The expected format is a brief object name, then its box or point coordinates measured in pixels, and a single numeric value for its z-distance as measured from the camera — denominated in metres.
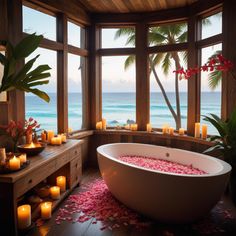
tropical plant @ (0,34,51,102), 2.15
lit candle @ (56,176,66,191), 3.10
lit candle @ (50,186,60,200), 2.86
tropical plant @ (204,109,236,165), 2.76
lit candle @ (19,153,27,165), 2.26
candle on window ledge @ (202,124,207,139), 3.60
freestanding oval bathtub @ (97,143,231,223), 2.25
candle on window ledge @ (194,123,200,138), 3.72
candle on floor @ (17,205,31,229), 2.25
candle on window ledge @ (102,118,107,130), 4.61
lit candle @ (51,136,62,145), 3.20
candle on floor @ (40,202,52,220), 2.55
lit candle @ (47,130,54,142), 3.27
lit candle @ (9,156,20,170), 2.09
